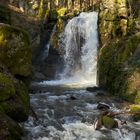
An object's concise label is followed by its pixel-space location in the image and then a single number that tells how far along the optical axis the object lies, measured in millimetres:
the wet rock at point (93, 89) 22653
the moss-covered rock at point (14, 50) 17375
